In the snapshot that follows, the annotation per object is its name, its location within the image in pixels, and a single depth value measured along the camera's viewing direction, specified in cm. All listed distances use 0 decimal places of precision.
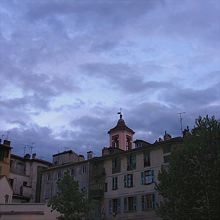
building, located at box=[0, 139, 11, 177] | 4913
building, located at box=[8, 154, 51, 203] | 5158
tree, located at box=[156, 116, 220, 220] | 2401
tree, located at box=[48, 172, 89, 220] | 3265
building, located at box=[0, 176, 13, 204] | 4441
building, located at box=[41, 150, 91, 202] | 4686
